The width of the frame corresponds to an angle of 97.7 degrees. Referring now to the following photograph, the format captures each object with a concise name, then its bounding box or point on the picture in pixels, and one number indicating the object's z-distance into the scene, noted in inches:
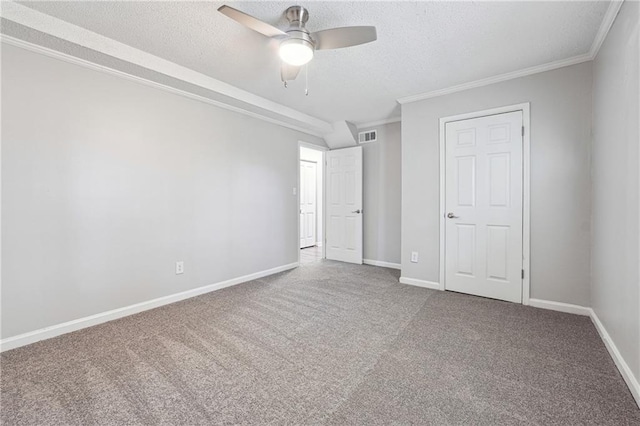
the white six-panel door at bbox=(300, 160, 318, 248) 266.7
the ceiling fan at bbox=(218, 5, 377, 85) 71.1
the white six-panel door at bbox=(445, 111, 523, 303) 116.3
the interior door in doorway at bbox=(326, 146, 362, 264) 191.8
